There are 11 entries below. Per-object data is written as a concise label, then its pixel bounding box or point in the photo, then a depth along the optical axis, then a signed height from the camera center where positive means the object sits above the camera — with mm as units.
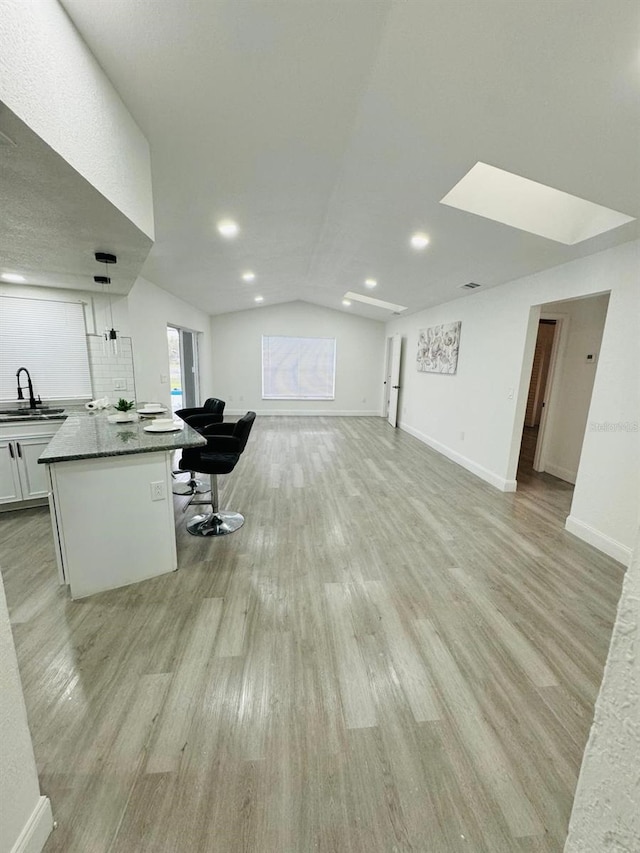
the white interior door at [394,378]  7426 -234
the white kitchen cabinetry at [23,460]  3068 -917
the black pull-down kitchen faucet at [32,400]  3497 -425
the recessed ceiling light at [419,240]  3242 +1226
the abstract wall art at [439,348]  5223 +329
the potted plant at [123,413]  3014 -493
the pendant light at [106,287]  2519 +734
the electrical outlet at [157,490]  2252 -839
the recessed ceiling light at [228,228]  3102 +1245
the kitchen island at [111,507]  2039 -907
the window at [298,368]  8406 -82
